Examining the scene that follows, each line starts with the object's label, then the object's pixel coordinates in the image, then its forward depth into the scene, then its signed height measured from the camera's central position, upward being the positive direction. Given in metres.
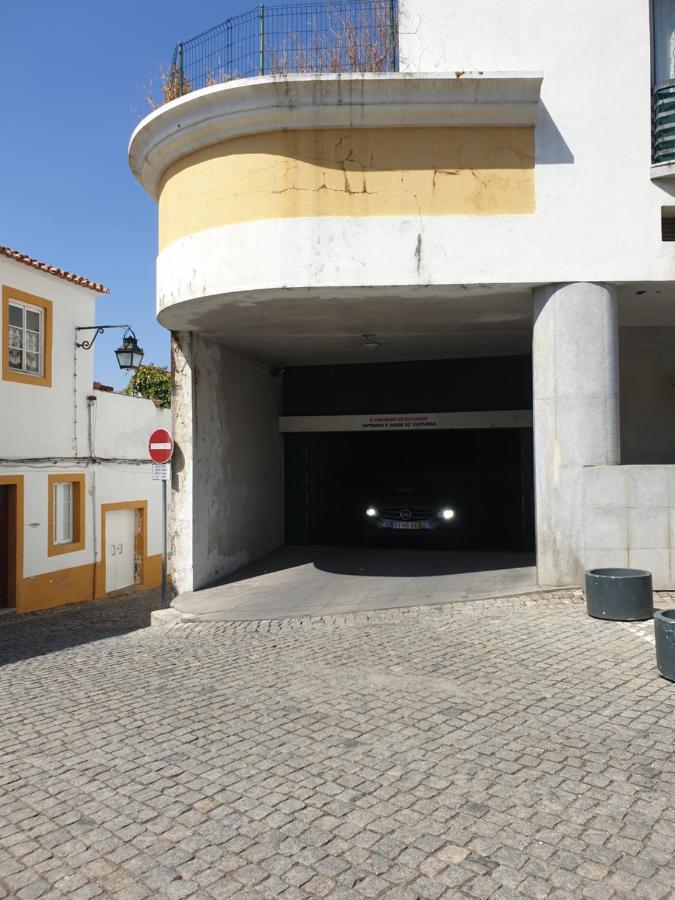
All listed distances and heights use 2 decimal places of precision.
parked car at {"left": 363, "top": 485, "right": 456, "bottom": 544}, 13.77 -0.90
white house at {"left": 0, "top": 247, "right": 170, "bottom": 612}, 14.85 +0.32
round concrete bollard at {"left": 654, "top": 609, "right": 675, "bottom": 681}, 5.73 -1.45
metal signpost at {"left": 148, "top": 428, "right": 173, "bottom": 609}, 10.88 +0.27
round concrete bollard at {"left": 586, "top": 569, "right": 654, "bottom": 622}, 7.77 -1.45
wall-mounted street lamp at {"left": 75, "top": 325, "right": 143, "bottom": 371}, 14.83 +2.40
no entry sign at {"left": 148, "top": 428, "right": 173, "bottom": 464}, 10.88 +0.33
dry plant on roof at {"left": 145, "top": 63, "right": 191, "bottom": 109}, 10.09 +5.47
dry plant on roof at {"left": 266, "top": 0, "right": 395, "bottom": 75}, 9.20 +5.38
